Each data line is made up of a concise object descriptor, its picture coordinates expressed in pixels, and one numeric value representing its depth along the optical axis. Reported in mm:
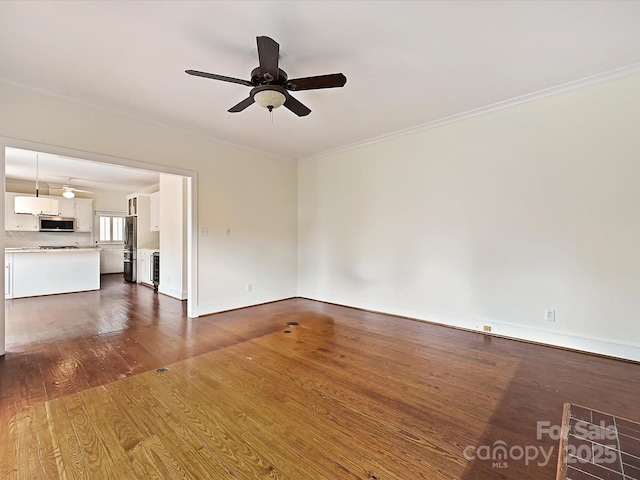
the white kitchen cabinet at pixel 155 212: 7130
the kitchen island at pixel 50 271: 5723
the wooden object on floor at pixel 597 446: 1521
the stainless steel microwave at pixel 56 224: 8062
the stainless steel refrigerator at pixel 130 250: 7738
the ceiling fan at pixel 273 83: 2211
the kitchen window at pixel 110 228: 9328
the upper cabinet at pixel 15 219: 7563
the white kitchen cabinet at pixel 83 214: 8688
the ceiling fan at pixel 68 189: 7551
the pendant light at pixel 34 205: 6371
